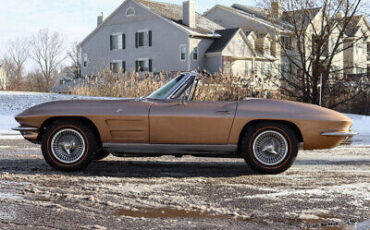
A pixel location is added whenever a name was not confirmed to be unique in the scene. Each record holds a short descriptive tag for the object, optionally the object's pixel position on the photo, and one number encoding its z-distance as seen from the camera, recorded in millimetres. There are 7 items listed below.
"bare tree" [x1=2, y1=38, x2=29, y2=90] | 73875
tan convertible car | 7066
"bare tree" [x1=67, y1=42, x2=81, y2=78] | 72500
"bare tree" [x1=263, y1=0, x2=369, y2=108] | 22141
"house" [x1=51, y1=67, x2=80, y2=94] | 50819
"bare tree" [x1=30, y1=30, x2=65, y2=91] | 73500
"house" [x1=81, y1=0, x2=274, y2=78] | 44781
